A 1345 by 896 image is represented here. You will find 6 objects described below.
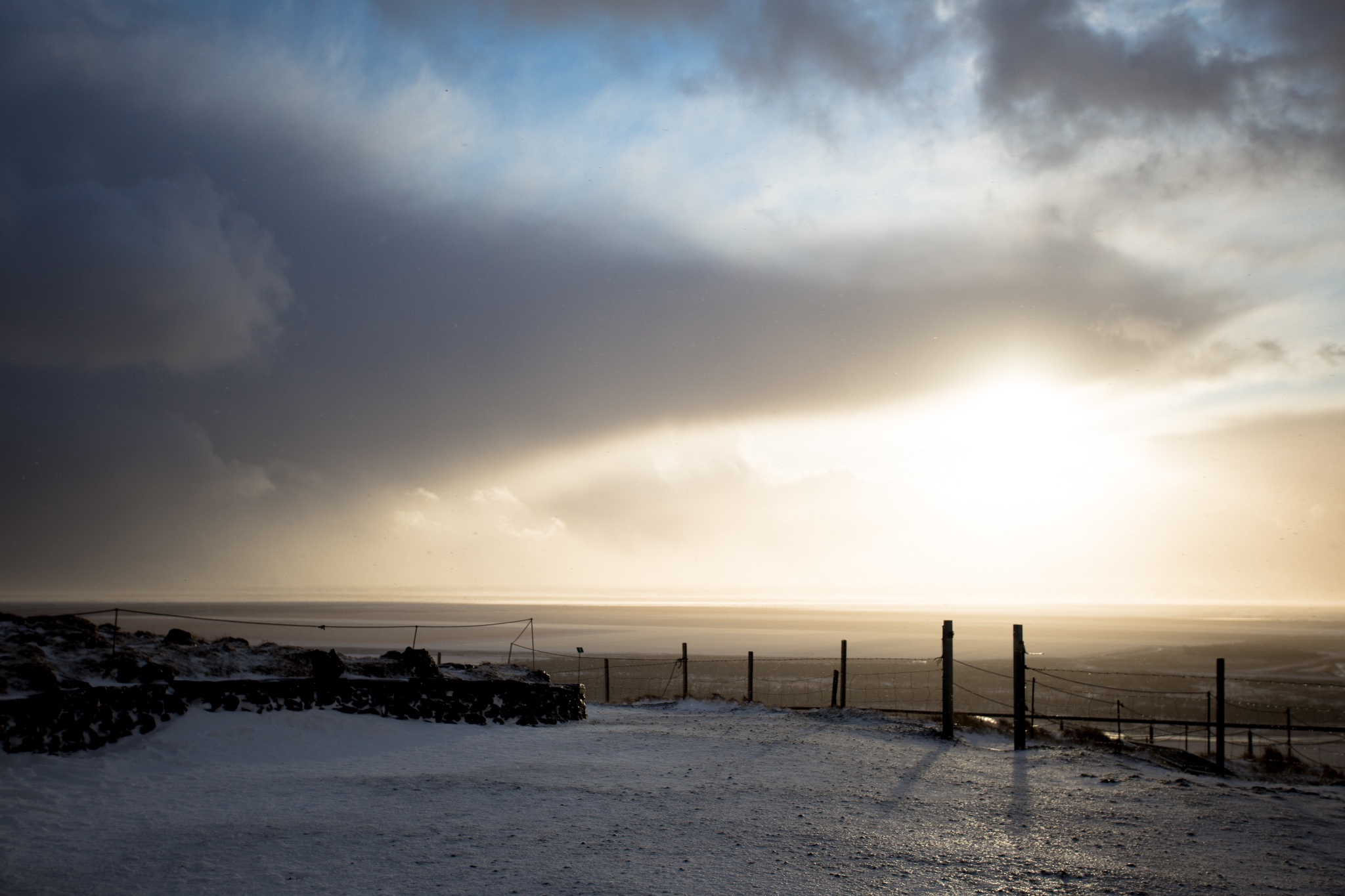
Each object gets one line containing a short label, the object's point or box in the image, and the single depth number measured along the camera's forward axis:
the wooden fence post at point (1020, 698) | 15.50
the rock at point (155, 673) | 13.79
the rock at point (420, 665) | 18.14
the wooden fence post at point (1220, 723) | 14.59
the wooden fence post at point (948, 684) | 16.52
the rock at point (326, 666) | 16.39
